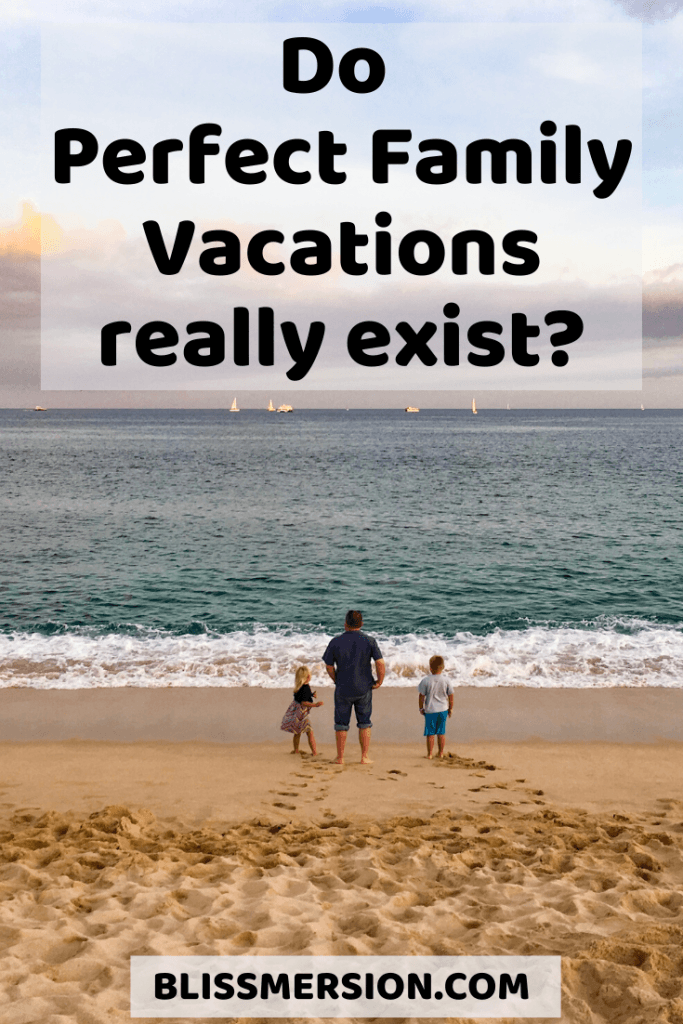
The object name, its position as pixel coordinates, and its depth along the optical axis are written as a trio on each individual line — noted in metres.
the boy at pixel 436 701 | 11.03
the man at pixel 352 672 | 10.36
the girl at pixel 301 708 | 11.27
